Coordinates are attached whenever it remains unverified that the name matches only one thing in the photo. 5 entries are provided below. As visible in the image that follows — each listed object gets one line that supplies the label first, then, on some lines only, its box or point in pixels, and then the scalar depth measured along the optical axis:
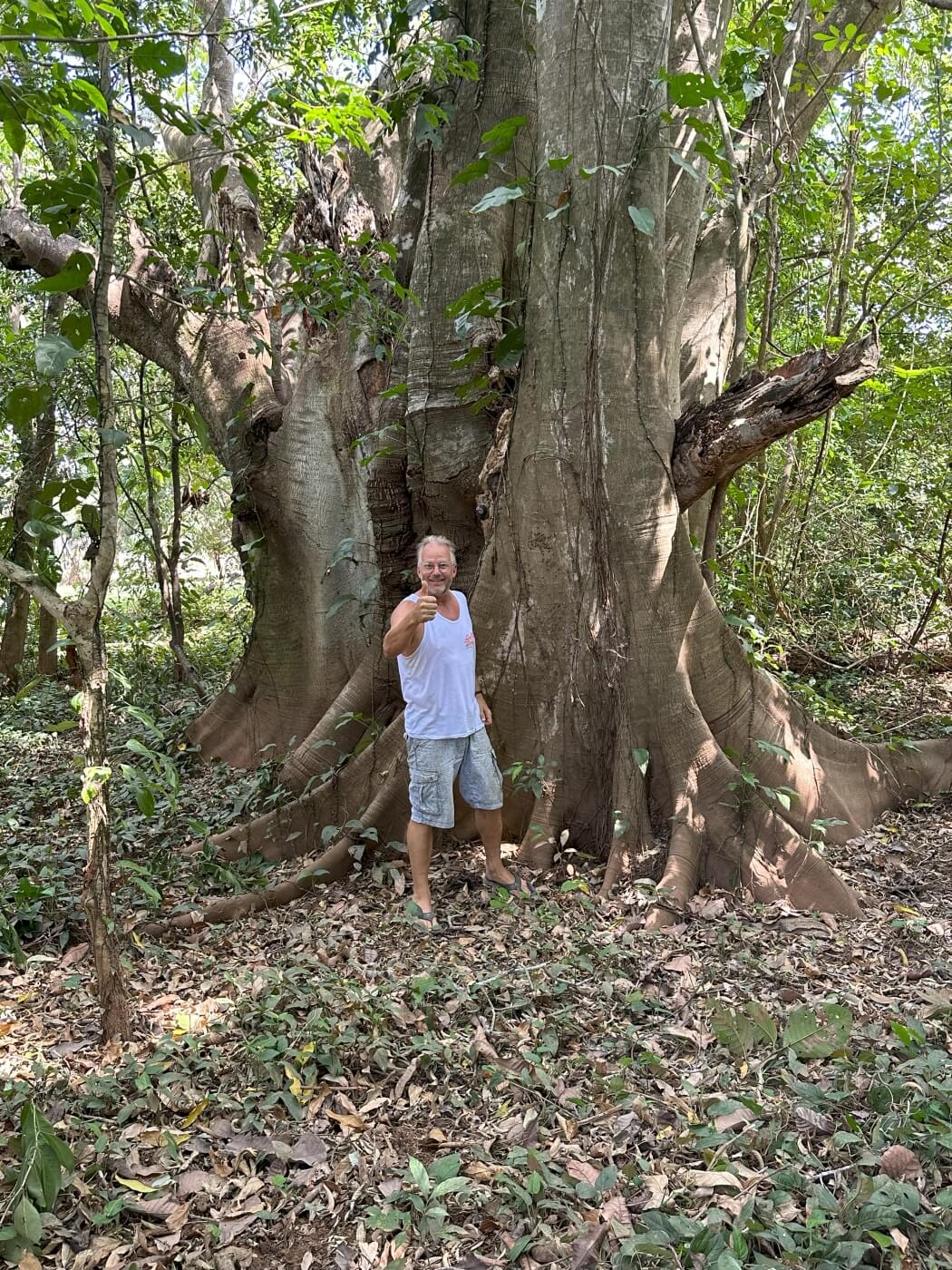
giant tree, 4.20
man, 4.07
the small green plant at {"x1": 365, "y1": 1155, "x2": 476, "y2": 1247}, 2.29
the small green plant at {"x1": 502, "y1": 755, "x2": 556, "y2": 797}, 4.39
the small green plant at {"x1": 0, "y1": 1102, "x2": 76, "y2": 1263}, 2.17
